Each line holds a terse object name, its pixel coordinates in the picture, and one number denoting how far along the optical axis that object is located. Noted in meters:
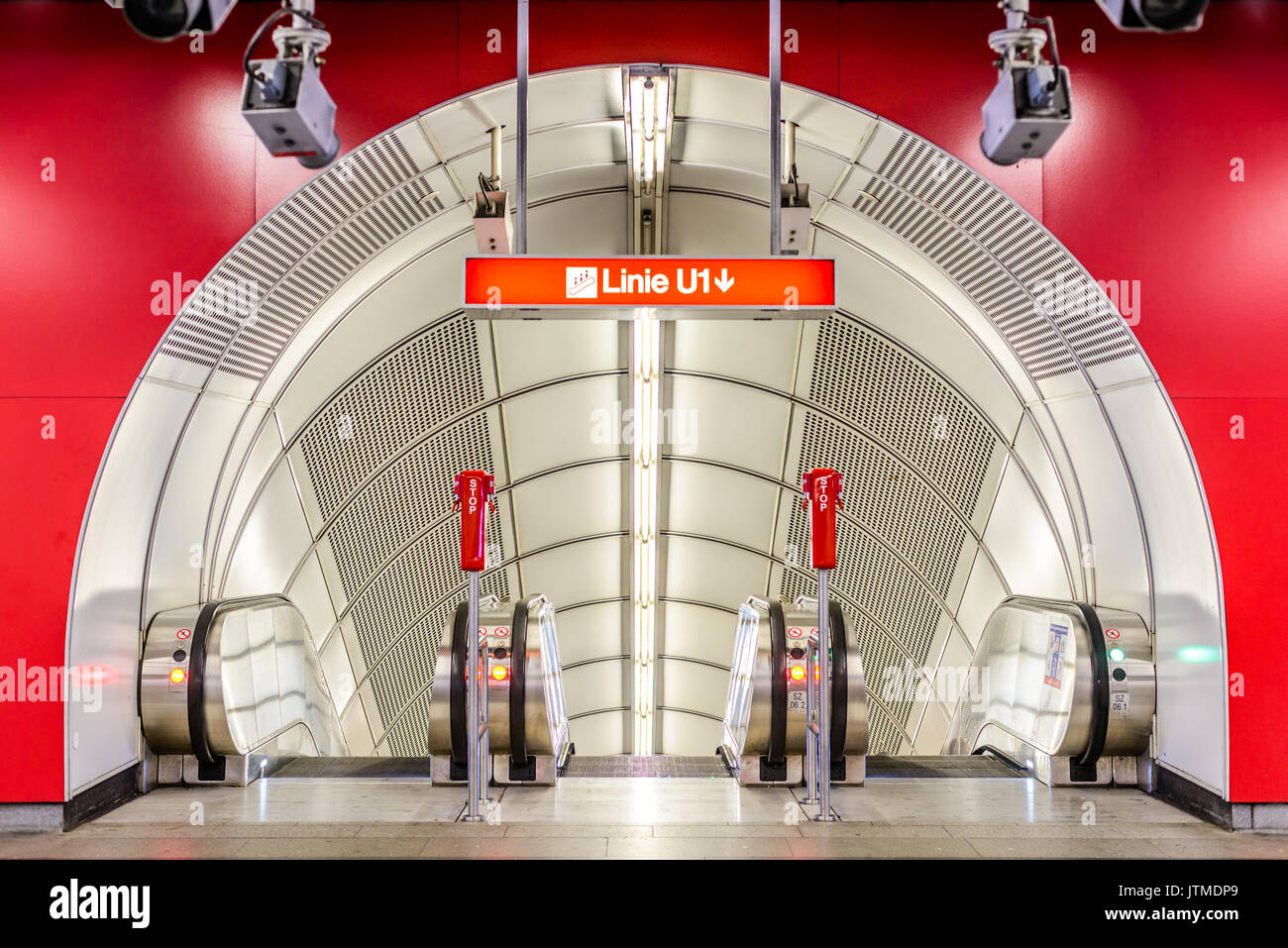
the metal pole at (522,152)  5.49
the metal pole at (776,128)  5.43
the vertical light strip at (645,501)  10.95
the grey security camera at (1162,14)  3.94
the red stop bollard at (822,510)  6.24
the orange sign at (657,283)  5.36
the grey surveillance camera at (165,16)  4.09
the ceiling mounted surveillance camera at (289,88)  4.44
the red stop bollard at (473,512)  6.27
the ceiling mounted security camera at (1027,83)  4.47
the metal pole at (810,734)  6.61
